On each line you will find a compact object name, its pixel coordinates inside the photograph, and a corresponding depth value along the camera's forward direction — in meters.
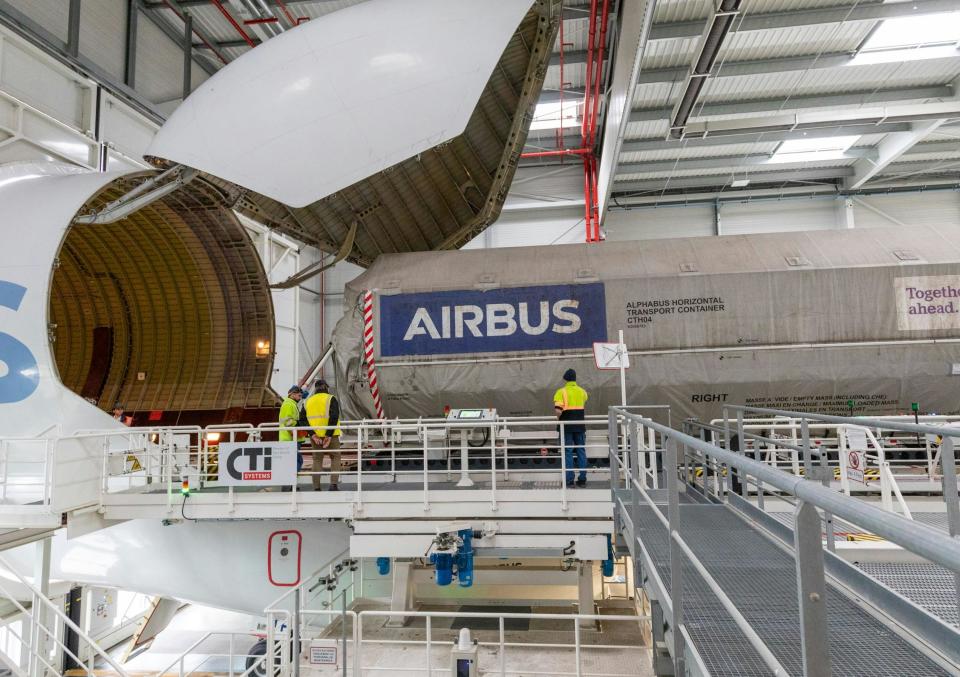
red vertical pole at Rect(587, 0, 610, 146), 18.20
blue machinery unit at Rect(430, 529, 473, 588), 7.59
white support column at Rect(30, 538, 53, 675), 8.14
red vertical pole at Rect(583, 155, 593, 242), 26.19
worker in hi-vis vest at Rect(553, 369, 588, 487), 8.18
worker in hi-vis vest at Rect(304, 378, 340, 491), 8.62
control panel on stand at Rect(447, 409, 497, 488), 8.48
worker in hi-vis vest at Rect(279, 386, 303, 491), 9.52
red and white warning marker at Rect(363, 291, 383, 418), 11.04
